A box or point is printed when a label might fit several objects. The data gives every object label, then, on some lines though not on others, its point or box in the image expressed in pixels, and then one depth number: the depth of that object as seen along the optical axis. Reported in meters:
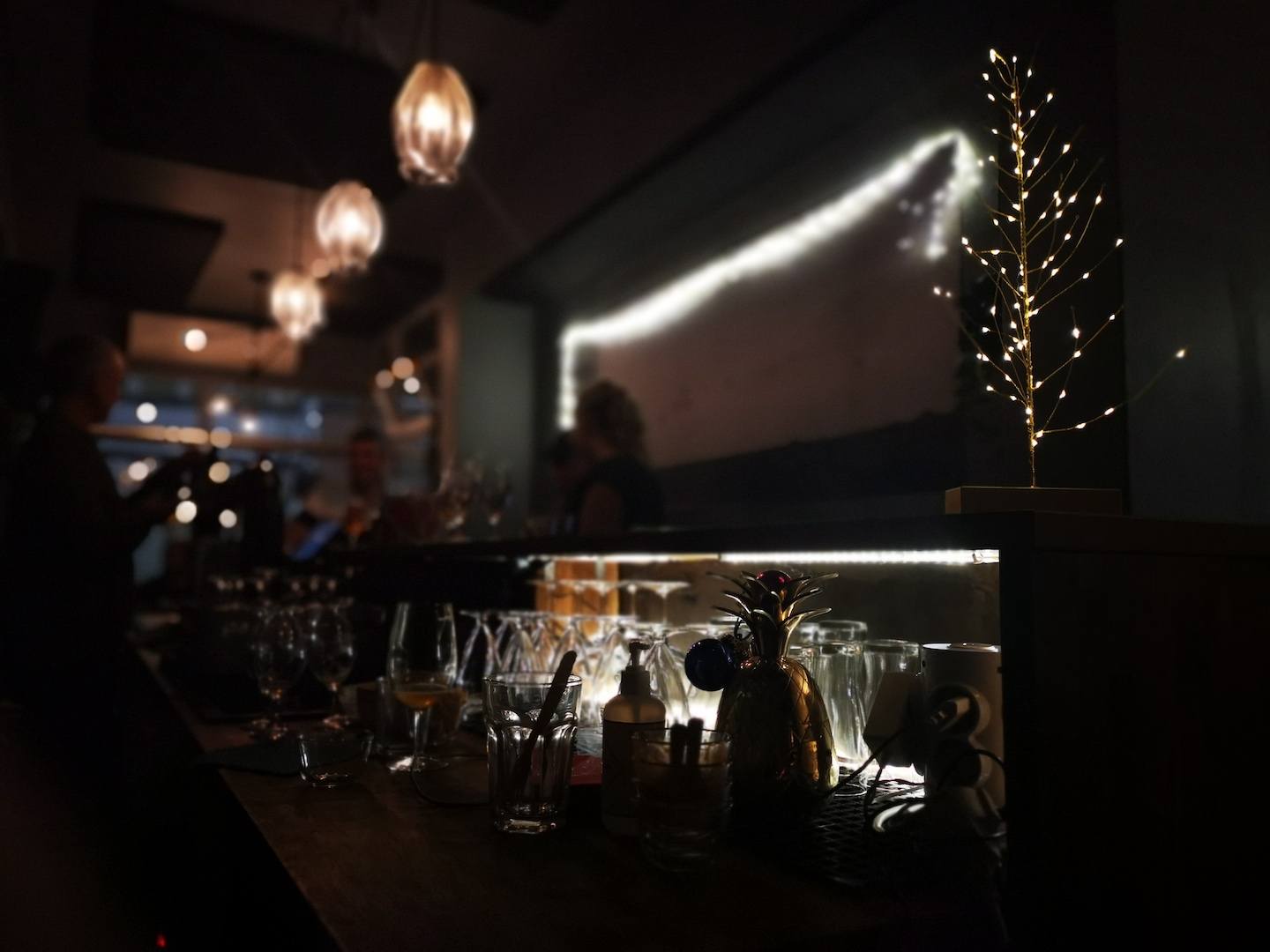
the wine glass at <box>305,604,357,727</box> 1.84
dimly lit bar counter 0.86
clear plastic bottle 1.17
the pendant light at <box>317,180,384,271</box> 3.72
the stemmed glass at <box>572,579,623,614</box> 1.98
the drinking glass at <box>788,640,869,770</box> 1.28
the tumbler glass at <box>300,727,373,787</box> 1.40
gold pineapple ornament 1.13
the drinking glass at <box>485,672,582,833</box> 1.17
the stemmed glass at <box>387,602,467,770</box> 1.63
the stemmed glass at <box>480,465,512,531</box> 2.80
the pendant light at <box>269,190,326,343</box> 5.01
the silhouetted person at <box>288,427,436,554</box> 2.99
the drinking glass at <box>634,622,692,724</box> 1.39
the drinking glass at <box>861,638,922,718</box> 1.21
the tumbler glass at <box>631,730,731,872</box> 0.99
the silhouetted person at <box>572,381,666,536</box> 3.23
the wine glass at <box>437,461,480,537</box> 2.79
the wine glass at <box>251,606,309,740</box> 1.77
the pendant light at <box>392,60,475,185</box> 2.88
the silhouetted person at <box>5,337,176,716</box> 2.87
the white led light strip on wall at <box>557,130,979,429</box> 2.85
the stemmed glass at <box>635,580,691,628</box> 1.82
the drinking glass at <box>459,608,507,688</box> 1.90
